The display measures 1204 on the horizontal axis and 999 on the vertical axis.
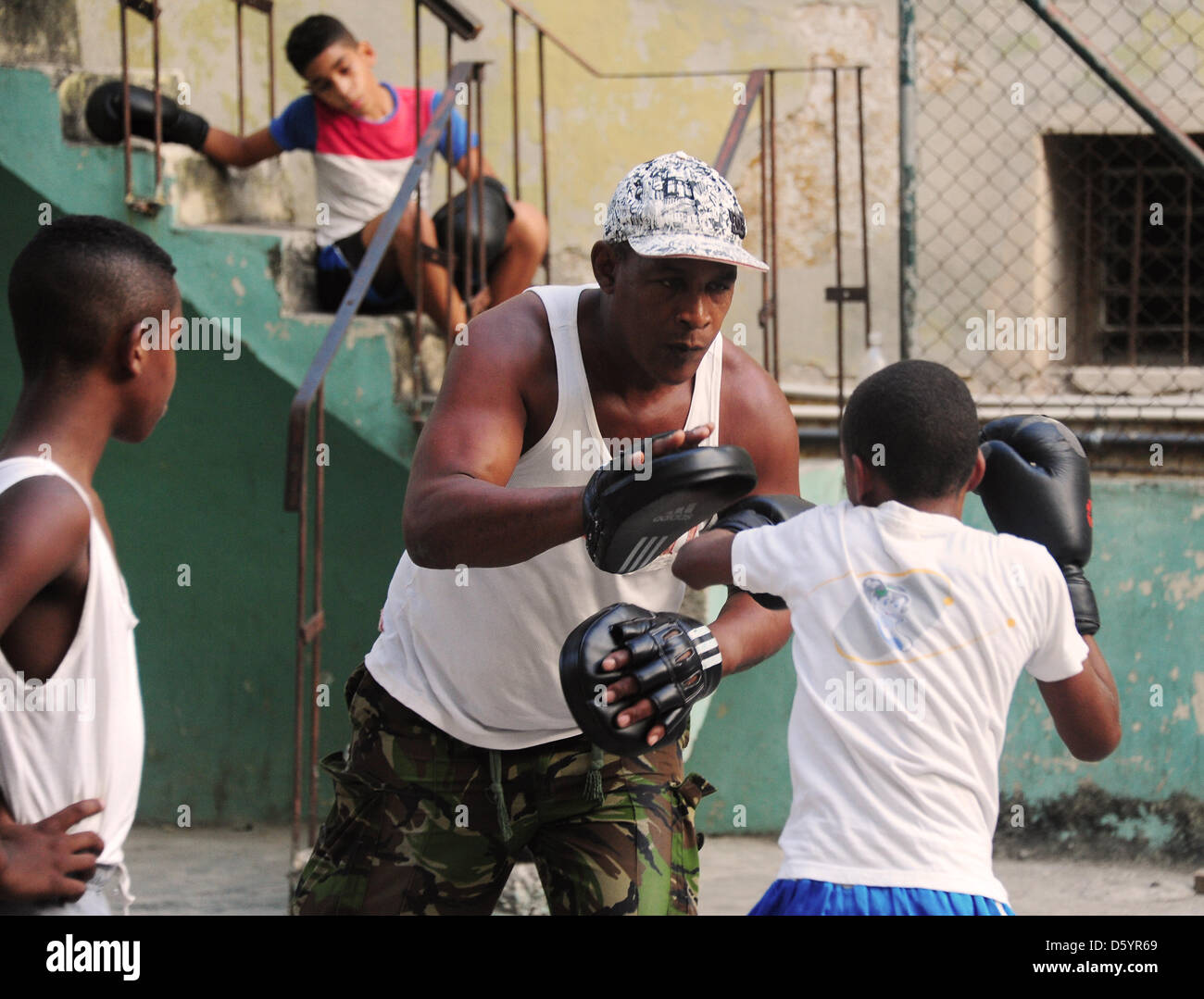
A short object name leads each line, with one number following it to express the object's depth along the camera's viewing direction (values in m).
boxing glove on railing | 10.25
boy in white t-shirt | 4.51
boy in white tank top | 4.02
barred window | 13.04
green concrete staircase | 9.69
